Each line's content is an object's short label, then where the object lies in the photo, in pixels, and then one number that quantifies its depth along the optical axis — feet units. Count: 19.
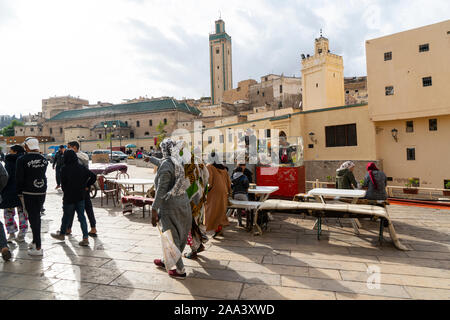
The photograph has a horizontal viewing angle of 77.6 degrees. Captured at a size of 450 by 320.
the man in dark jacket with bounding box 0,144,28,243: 16.16
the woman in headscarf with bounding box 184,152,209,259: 13.84
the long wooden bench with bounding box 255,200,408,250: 14.87
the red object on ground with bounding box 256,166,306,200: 26.27
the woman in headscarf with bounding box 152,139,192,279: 11.50
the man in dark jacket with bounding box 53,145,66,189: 29.60
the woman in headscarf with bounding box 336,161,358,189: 22.30
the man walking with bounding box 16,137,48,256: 14.24
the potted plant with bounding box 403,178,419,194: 50.60
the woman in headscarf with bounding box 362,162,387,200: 19.35
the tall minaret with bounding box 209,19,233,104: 232.94
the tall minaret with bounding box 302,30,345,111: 79.97
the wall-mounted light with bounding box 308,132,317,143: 60.19
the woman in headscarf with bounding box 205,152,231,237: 17.02
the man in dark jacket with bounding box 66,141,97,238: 17.17
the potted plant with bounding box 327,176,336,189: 38.14
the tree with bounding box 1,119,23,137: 255.50
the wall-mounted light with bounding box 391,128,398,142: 51.83
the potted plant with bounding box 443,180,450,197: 44.45
